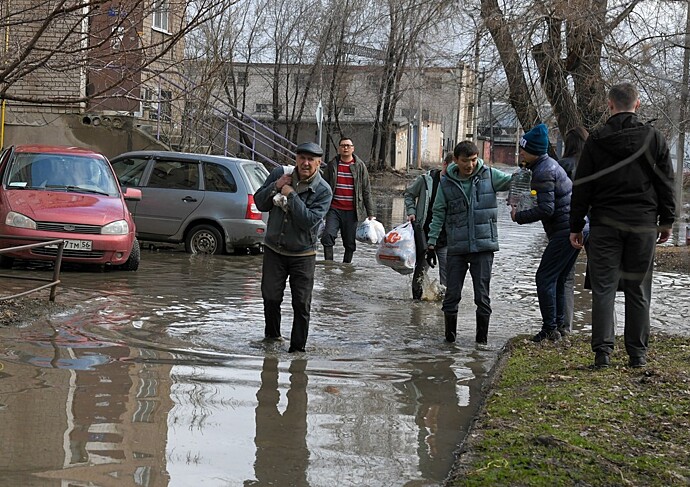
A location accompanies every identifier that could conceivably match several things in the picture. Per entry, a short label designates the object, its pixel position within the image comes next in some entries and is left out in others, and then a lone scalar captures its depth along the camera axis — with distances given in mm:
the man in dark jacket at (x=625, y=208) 7156
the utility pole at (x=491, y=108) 20234
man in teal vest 9039
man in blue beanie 8844
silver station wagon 16250
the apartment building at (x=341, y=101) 51531
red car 12922
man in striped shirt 14453
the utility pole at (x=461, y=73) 20706
